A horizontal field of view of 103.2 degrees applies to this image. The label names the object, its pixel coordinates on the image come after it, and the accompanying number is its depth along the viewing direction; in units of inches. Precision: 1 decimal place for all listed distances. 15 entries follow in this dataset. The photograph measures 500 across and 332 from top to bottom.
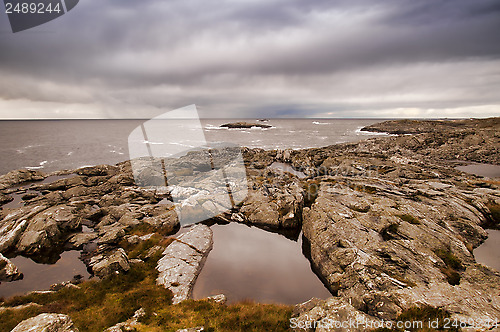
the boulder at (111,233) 979.2
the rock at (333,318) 499.8
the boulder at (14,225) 937.3
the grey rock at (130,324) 525.0
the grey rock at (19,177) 1827.0
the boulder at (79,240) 980.6
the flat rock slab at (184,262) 746.2
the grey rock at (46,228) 937.5
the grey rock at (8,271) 765.3
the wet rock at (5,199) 1477.6
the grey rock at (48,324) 414.6
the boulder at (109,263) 781.3
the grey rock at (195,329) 518.6
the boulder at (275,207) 1166.3
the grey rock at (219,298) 681.7
